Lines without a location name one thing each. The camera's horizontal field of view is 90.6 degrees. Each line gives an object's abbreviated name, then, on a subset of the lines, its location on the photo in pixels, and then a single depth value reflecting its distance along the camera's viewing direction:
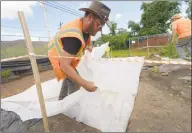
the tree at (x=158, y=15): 15.47
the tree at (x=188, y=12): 14.66
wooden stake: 0.99
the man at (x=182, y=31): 2.86
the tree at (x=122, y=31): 17.83
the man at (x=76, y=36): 0.90
